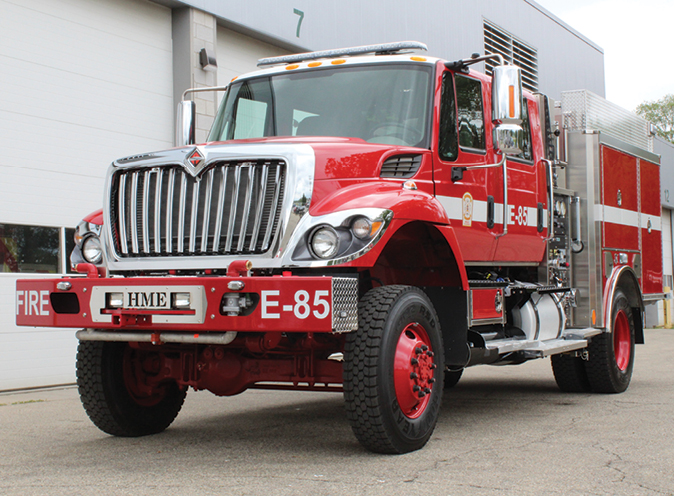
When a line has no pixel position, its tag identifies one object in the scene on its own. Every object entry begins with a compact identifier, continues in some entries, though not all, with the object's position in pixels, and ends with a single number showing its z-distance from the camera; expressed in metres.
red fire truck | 5.30
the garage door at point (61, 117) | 10.48
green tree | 60.62
